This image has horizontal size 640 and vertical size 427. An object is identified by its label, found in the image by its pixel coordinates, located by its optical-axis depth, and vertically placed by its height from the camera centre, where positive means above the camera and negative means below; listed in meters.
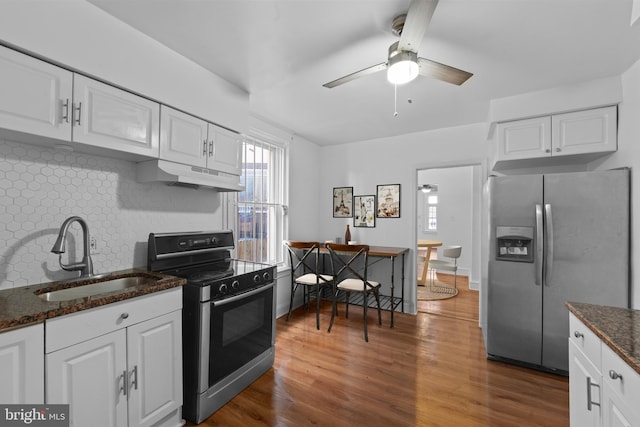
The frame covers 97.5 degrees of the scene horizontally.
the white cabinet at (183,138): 1.98 +0.56
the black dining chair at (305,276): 3.36 -0.79
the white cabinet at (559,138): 2.39 +0.72
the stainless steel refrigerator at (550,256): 2.22 -0.33
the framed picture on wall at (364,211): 4.21 +0.06
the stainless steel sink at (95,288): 1.60 -0.47
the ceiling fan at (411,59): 1.35 +0.94
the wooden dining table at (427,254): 4.98 -0.71
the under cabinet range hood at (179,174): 1.95 +0.28
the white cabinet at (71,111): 1.31 +0.55
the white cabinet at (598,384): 0.94 -0.65
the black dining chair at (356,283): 3.14 -0.80
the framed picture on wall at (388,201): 4.03 +0.21
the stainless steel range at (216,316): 1.79 -0.72
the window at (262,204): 3.26 +0.13
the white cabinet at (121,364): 1.24 -0.76
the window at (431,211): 7.79 +0.14
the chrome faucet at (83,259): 1.63 -0.29
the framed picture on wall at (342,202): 4.41 +0.20
